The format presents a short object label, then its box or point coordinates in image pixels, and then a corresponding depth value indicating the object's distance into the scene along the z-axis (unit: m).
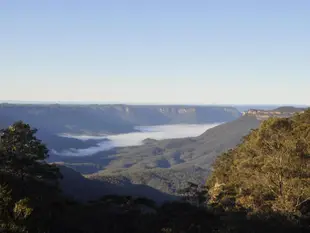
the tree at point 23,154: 39.63
